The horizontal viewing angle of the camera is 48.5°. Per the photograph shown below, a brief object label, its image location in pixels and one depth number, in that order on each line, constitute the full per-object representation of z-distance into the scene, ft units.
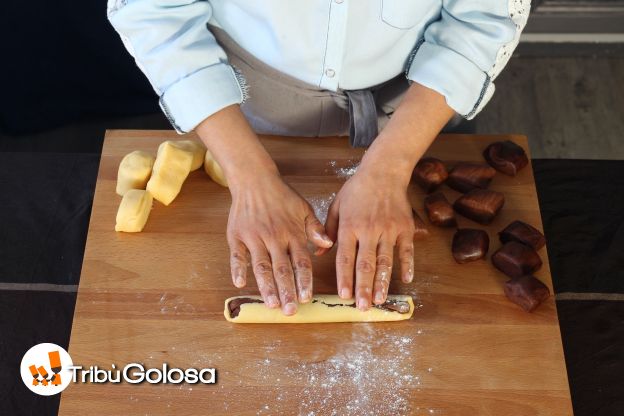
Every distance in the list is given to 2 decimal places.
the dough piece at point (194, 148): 4.51
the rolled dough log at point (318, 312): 3.88
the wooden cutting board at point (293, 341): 3.69
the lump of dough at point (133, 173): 4.45
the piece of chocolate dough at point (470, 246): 4.15
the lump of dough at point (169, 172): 4.36
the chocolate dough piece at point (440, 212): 4.31
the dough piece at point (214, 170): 4.46
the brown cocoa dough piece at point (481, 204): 4.33
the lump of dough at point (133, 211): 4.23
